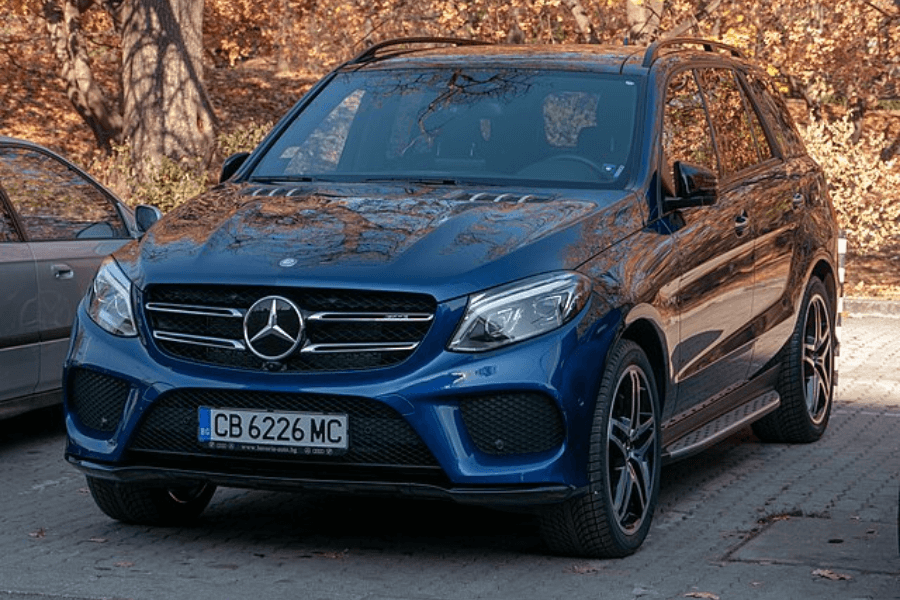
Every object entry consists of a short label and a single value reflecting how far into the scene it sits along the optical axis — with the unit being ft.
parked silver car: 39.66
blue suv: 27.90
